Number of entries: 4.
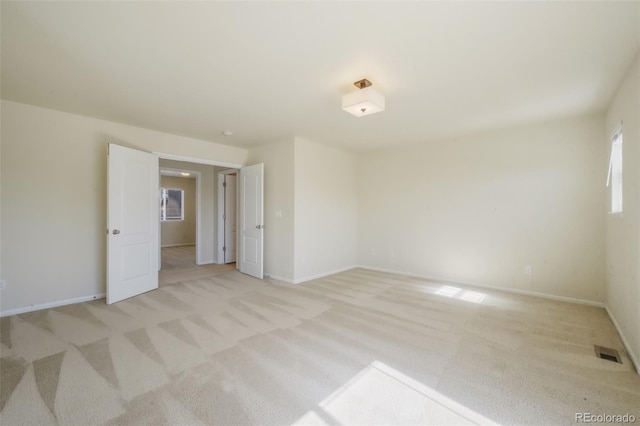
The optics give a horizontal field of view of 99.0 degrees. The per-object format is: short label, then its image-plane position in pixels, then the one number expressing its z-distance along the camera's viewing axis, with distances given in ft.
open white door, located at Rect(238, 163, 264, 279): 16.21
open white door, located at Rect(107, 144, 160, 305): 11.93
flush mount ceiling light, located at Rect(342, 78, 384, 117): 8.68
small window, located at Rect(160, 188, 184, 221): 30.19
